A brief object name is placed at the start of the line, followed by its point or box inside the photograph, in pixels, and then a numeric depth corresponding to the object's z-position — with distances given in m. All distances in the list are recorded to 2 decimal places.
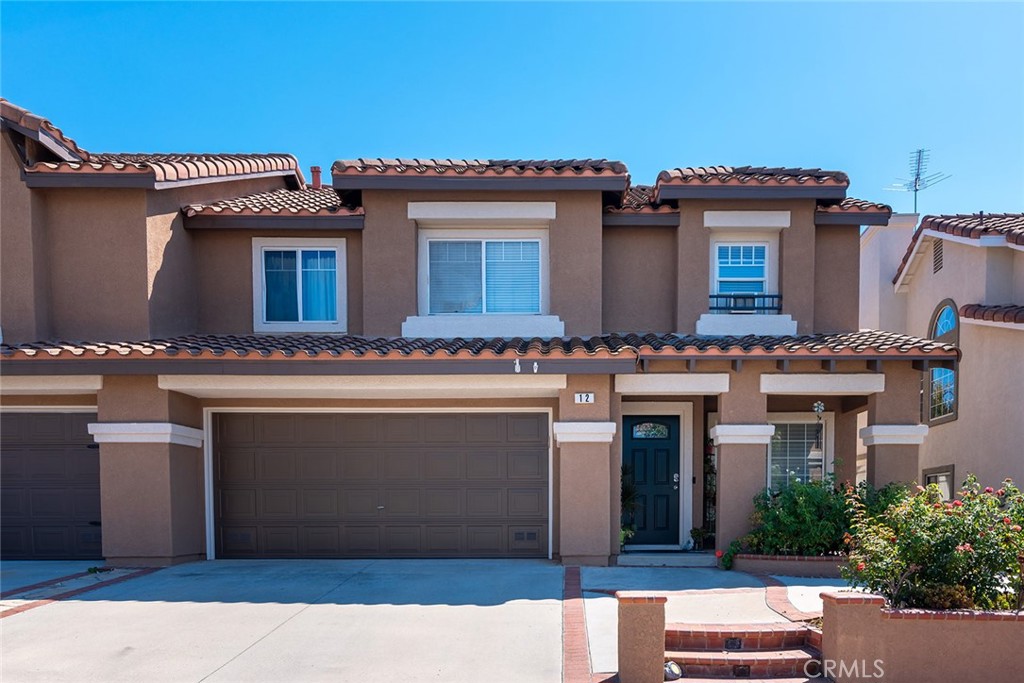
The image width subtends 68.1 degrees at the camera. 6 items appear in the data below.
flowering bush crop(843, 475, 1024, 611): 6.90
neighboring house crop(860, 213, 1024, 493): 12.83
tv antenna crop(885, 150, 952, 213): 22.06
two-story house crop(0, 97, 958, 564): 10.88
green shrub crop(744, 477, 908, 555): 10.25
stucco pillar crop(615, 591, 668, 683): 6.46
